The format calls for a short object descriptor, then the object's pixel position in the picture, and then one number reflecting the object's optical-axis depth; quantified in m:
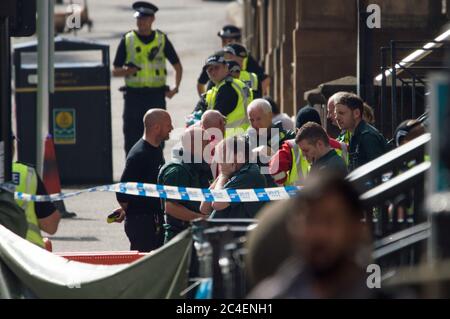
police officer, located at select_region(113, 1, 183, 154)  16.08
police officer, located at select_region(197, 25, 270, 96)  16.48
